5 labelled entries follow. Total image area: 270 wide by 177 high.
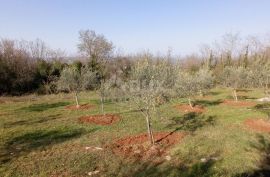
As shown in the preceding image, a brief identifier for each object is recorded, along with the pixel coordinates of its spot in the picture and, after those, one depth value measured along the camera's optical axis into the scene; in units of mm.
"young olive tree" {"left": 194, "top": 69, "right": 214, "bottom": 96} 22149
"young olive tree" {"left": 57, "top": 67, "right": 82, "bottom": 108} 20570
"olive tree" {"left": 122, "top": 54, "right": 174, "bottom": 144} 11535
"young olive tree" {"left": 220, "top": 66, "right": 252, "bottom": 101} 23706
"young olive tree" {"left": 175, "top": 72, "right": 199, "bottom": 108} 20161
